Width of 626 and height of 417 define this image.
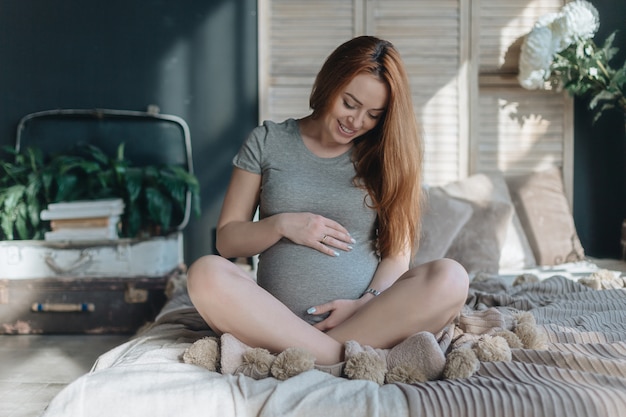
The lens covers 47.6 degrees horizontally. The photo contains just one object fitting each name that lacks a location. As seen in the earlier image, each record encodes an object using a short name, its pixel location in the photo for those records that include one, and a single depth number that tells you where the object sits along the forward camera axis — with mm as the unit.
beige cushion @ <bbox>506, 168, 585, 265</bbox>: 3477
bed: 1445
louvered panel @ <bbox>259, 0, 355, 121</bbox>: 3721
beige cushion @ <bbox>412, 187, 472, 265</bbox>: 3133
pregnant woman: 1683
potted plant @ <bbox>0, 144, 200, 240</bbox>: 3322
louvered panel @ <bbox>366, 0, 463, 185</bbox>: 3730
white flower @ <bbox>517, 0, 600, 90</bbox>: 3395
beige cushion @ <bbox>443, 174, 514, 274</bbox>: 3176
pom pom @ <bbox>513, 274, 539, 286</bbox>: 2660
